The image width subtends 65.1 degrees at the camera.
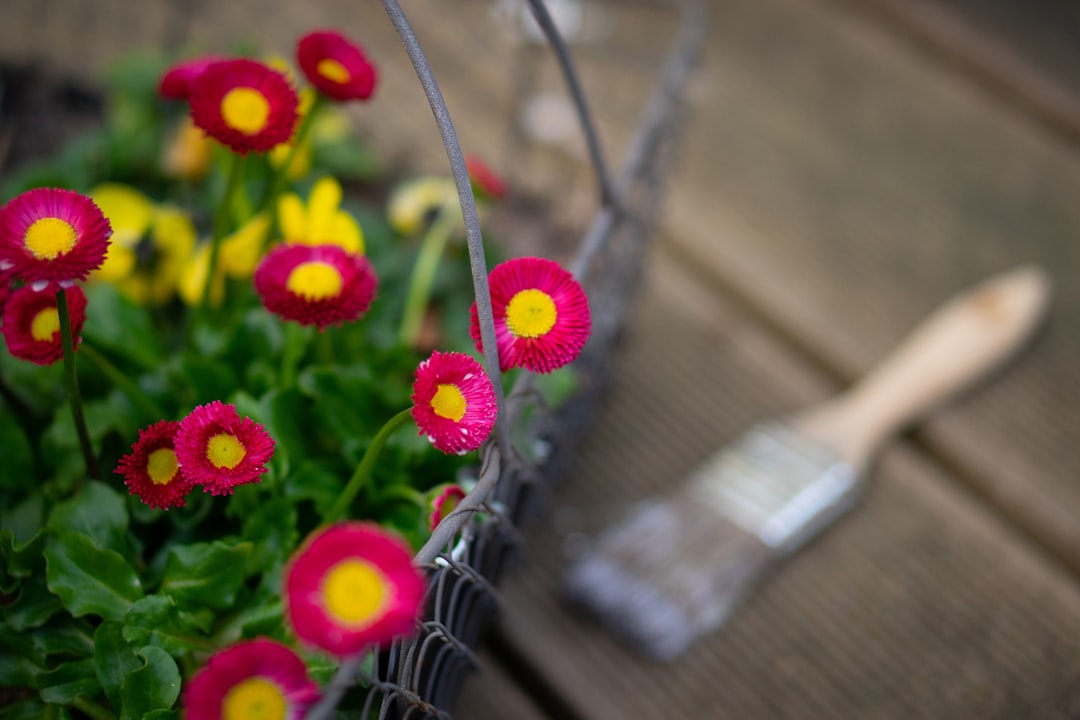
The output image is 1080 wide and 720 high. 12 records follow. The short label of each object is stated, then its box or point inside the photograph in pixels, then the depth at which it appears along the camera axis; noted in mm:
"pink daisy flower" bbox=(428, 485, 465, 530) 332
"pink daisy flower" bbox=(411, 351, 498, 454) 271
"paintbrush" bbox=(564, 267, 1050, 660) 496
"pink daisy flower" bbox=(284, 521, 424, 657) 216
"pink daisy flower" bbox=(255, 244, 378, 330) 343
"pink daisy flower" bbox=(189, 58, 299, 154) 336
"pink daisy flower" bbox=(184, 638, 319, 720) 231
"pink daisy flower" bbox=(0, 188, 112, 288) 275
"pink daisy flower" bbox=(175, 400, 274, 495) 289
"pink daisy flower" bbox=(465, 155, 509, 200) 530
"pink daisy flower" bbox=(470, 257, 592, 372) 300
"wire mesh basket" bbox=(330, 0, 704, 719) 289
